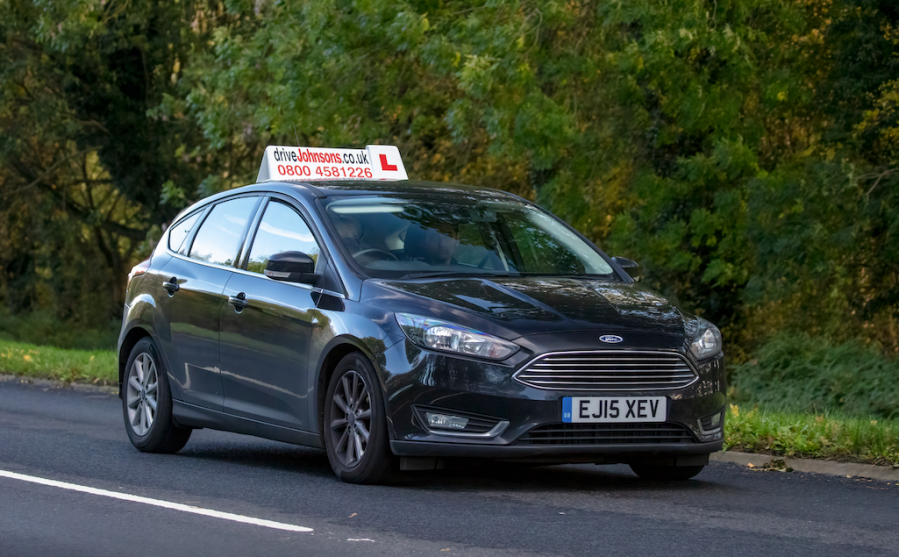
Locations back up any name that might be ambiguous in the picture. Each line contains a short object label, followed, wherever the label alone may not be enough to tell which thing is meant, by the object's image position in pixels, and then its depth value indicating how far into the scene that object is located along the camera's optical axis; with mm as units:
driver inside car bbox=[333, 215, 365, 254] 16700
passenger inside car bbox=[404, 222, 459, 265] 16773
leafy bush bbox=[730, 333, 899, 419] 28186
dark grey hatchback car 14788
